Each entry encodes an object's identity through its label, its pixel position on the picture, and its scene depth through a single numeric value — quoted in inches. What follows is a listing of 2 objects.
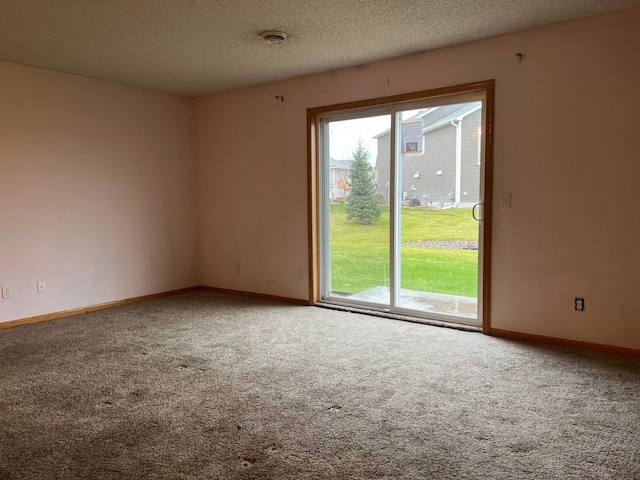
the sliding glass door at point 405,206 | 158.2
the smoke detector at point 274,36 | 138.2
